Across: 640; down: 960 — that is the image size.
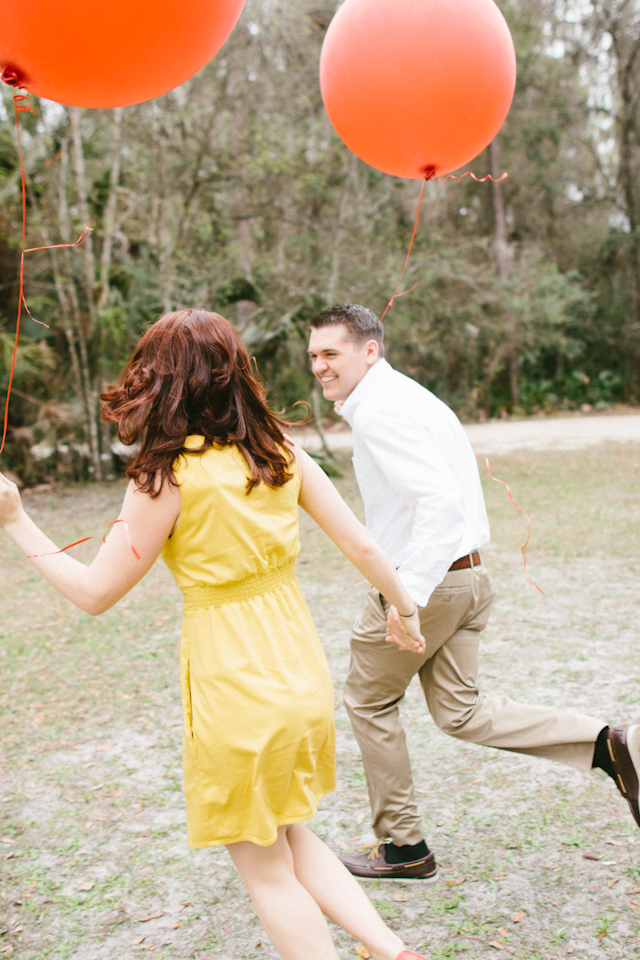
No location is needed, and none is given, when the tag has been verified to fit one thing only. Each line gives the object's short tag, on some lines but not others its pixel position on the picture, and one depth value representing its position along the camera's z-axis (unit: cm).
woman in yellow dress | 178
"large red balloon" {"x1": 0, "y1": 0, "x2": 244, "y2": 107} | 210
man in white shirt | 244
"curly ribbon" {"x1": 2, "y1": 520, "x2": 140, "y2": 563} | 175
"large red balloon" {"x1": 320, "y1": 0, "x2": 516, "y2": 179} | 265
